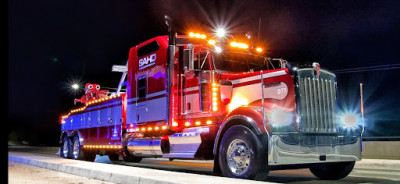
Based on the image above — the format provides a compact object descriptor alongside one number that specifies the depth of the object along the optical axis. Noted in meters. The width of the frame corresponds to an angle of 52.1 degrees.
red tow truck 7.72
